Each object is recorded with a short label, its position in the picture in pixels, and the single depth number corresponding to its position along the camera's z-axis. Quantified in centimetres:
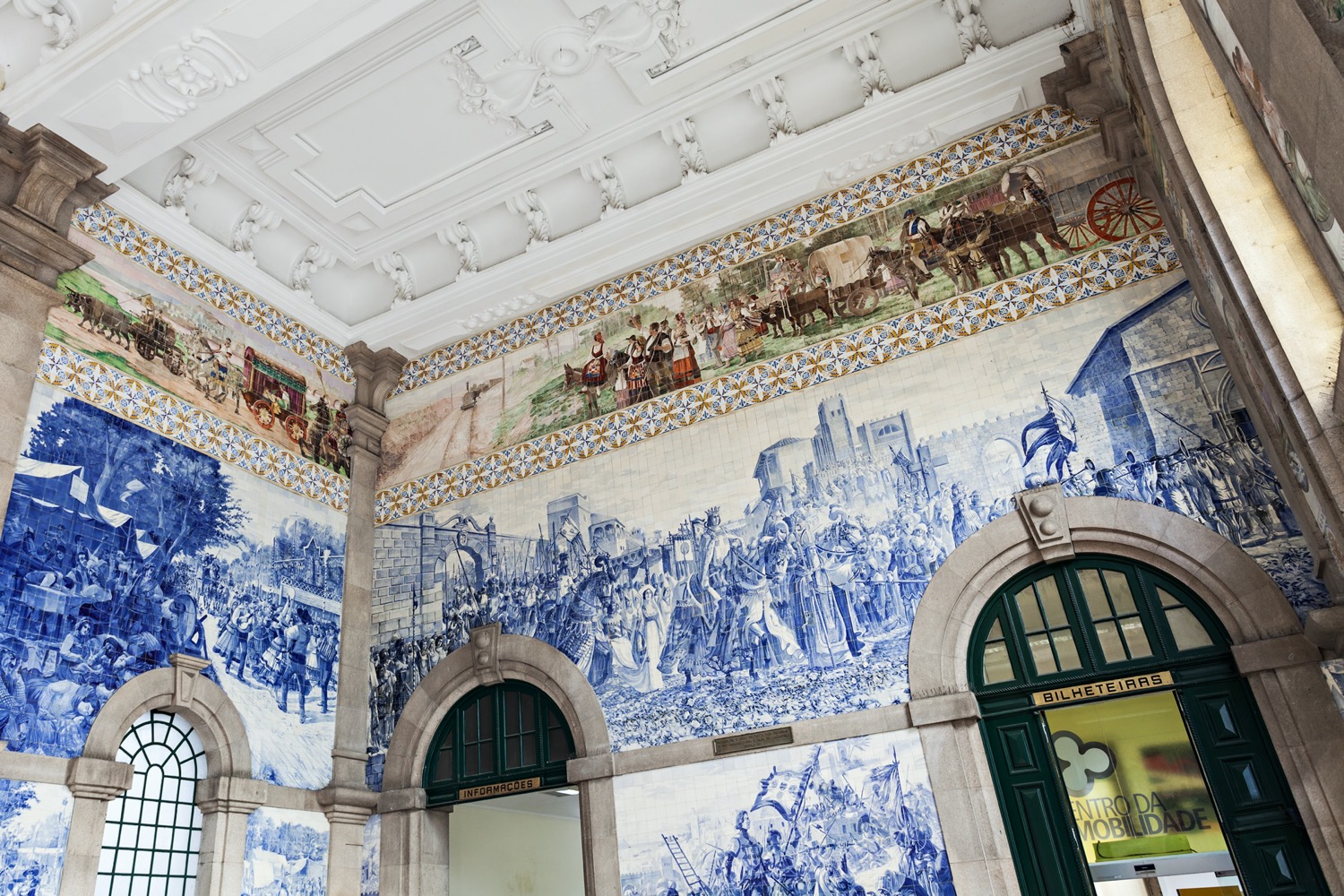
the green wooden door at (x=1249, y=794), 588
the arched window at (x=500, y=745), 850
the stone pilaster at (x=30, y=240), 723
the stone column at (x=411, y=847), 852
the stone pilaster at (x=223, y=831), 758
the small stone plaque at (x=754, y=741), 738
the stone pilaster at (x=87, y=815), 667
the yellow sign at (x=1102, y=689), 658
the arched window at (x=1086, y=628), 662
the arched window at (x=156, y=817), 721
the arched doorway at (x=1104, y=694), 601
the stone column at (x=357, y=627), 861
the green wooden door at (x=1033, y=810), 645
